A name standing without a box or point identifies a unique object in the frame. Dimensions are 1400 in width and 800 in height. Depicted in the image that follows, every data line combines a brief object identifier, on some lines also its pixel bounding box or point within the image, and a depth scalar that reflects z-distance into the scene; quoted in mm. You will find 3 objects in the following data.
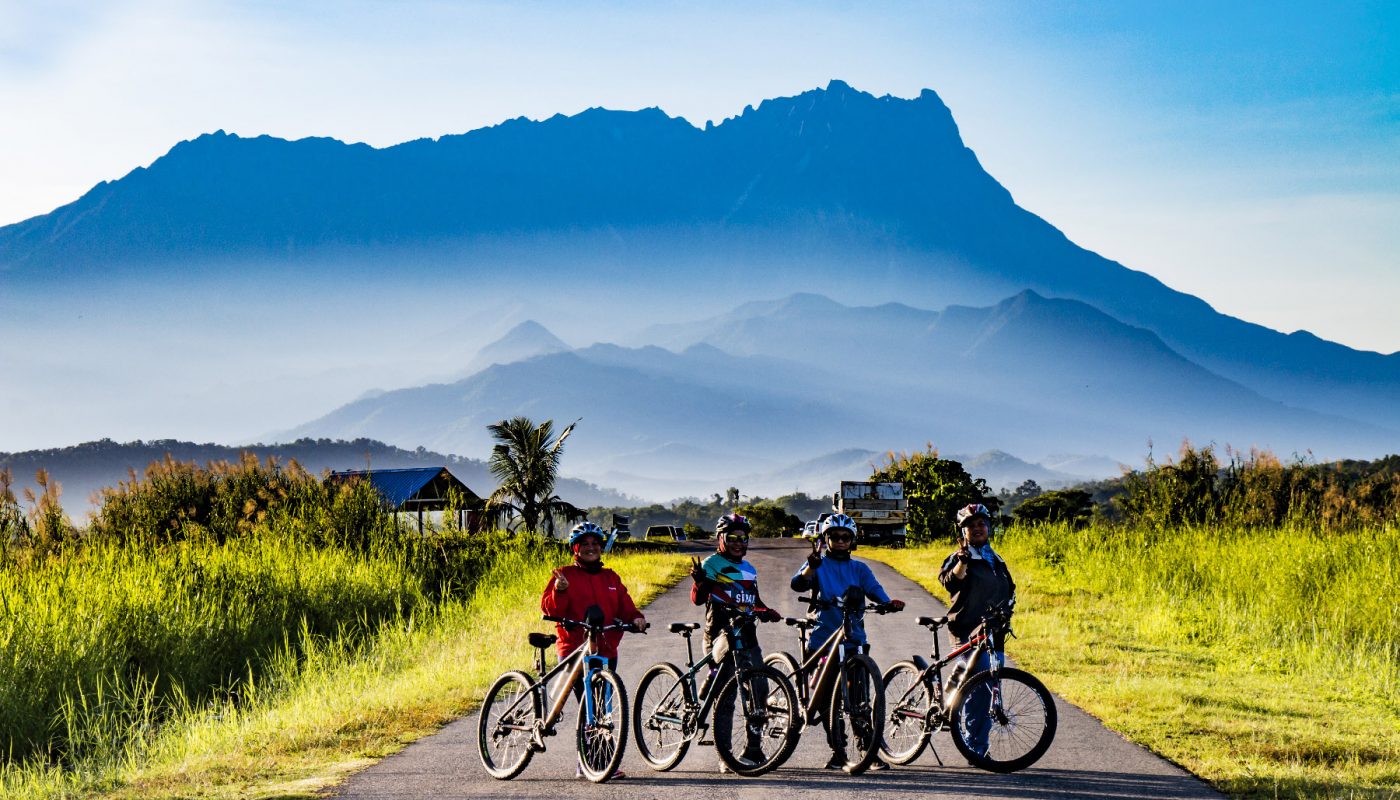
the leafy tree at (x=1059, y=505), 71594
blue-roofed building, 65125
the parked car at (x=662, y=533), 72312
